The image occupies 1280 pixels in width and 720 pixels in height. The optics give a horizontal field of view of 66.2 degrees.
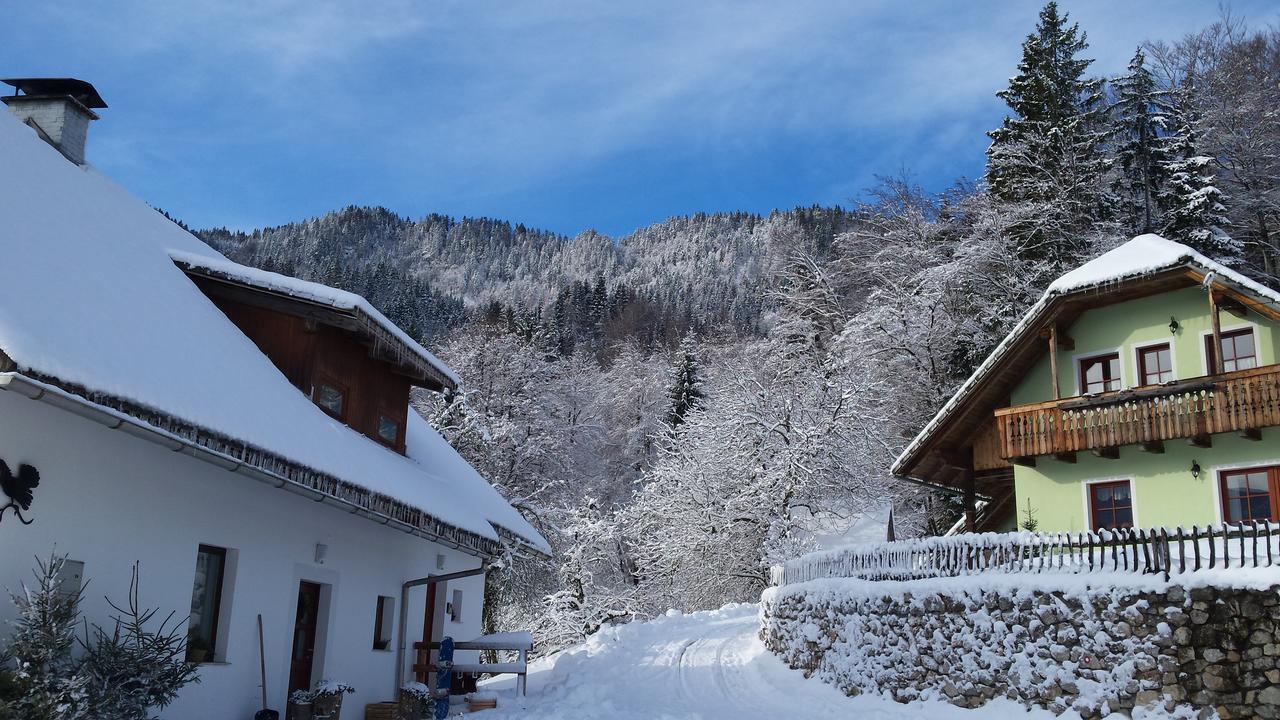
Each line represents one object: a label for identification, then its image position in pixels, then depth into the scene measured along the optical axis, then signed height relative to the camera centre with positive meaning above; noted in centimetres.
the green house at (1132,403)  1831 +426
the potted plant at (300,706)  1298 -142
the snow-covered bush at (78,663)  819 -66
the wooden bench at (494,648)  1675 -96
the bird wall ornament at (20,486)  865 +87
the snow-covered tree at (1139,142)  3391 +1632
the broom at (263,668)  1200 -90
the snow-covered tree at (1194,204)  3016 +1294
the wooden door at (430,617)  1931 -34
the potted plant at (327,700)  1309 -135
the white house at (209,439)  907 +157
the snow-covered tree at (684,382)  5259 +1213
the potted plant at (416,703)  1614 -167
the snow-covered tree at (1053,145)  3300 +1611
